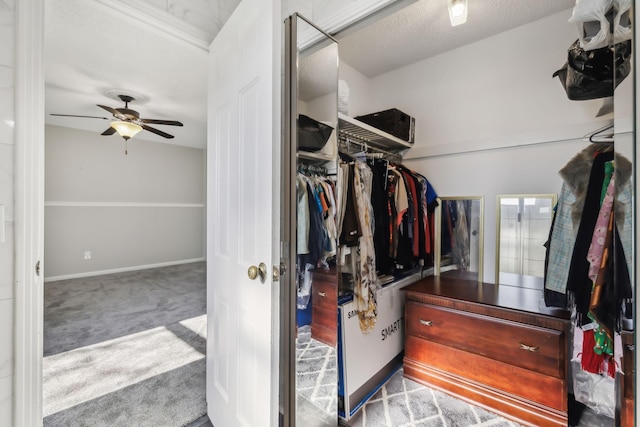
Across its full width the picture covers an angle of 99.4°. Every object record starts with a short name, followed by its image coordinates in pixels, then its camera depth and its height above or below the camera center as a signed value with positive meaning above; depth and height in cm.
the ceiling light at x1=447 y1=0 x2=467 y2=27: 150 +114
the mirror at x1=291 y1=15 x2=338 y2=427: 121 -7
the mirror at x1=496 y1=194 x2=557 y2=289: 192 -18
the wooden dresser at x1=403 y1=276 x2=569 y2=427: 150 -84
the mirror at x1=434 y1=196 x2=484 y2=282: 218 -21
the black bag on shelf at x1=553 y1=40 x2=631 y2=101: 105 +60
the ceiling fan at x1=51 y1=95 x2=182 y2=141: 306 +103
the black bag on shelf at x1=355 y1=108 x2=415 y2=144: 232 +78
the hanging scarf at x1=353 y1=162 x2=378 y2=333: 171 -37
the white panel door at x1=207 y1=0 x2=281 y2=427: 102 -2
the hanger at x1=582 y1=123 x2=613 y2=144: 109 +36
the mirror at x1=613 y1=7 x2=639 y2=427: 54 +9
